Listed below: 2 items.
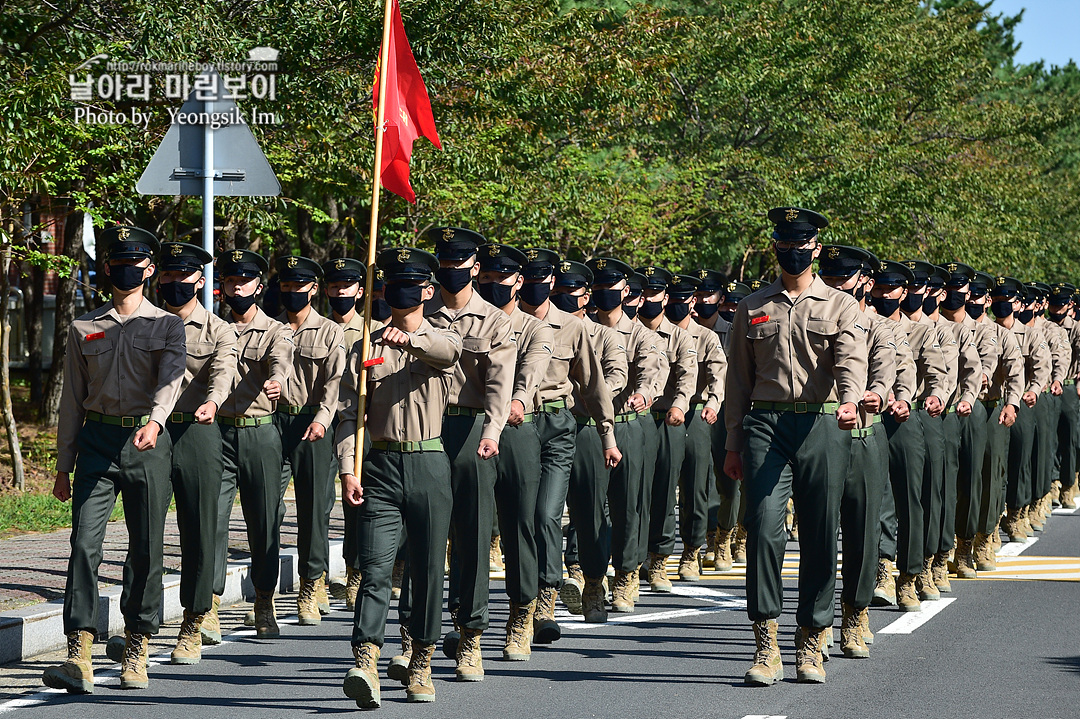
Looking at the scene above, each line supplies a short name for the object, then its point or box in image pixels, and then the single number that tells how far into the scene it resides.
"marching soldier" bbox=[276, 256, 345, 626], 19.69
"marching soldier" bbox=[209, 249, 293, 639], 18.44
